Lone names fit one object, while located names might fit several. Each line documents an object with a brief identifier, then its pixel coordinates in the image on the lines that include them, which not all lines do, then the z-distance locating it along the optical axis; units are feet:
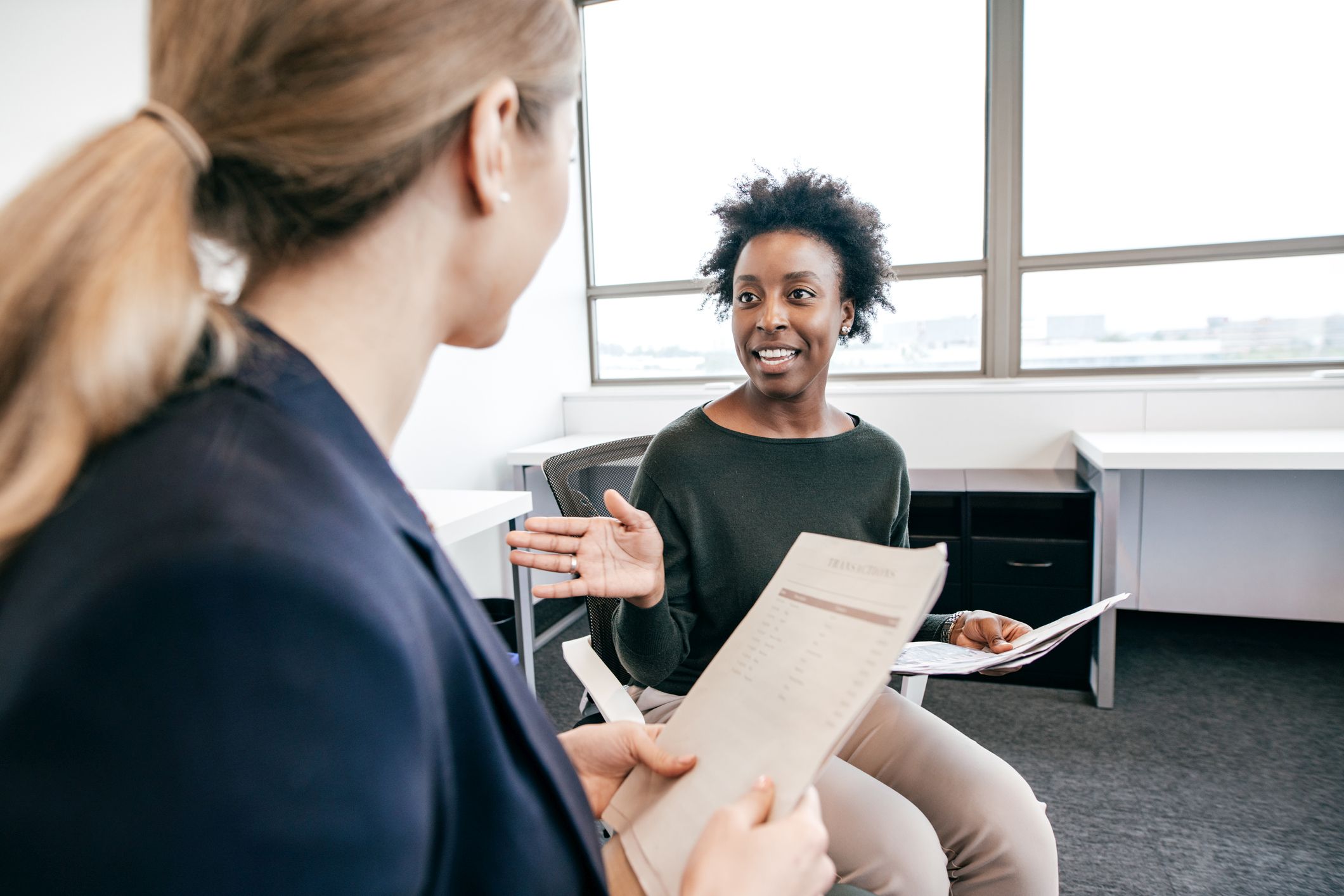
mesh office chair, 3.36
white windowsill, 8.68
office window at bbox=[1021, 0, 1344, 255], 8.80
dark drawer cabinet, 7.72
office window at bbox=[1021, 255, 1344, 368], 9.07
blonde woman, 1.07
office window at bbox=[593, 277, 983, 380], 10.57
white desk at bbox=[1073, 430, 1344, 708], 6.76
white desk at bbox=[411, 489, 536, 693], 5.43
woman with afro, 3.20
